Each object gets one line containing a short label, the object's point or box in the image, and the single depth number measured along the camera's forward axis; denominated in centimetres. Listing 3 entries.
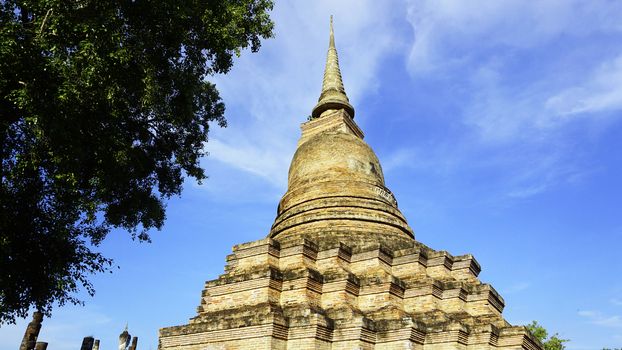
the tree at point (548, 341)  2762
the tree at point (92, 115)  822
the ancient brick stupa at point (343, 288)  1123
